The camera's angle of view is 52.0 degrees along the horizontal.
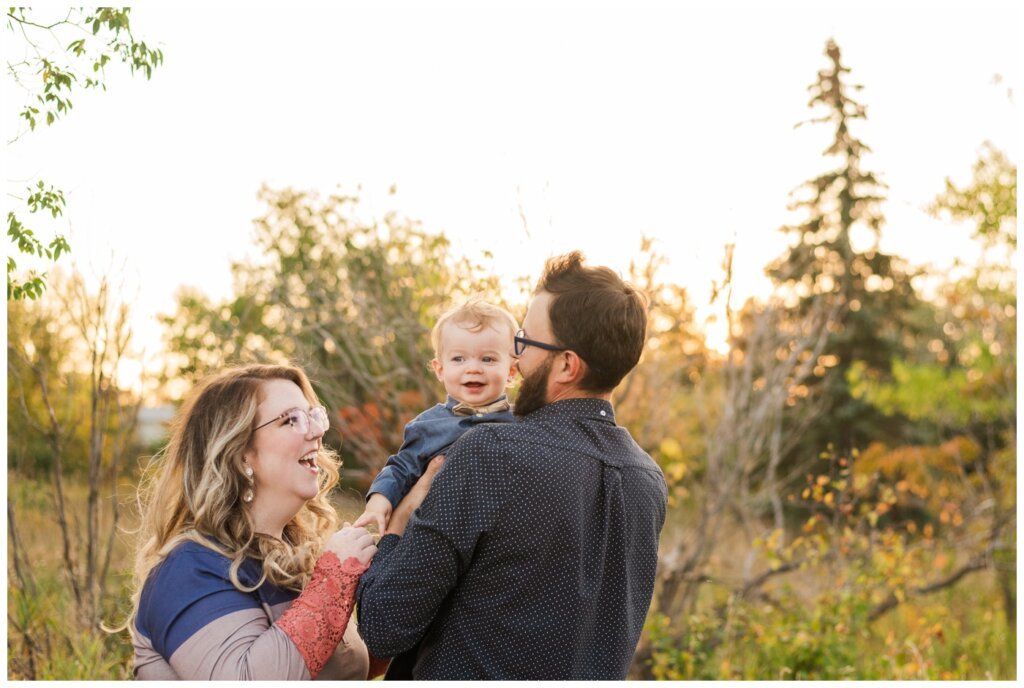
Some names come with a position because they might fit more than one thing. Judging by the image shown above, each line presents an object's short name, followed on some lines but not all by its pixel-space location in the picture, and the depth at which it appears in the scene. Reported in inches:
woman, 76.1
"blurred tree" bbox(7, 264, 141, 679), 176.9
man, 72.4
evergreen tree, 599.2
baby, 89.5
